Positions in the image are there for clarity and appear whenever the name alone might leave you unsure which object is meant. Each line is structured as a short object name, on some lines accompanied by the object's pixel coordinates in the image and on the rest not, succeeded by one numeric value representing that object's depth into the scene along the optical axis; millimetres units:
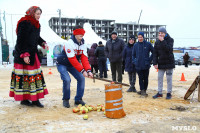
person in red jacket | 4357
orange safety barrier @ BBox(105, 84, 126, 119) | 3746
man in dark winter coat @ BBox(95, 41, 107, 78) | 10109
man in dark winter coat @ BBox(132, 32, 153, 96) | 5719
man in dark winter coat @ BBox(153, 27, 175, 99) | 5223
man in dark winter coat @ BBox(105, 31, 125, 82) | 6797
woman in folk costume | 4301
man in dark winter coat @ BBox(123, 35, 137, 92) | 6550
